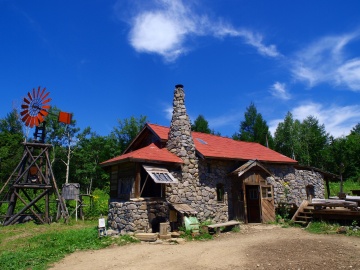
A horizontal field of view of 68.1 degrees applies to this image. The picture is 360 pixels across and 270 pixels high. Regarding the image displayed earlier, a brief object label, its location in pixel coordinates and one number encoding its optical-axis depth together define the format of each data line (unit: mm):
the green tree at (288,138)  42719
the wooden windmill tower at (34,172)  17922
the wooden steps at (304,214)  14652
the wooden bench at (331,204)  13422
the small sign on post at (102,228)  12055
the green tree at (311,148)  43094
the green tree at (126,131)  44156
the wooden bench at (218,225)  13047
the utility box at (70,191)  19656
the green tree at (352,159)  41303
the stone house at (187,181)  13422
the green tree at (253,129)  41688
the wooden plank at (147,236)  11625
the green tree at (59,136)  39156
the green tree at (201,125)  41469
